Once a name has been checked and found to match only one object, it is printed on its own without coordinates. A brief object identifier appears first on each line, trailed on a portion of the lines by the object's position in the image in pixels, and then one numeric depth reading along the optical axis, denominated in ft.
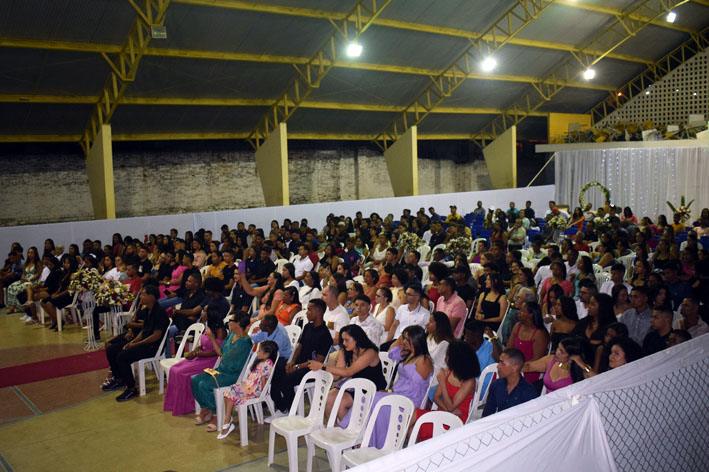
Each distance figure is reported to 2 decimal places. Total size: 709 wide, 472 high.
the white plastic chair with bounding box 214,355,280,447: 16.66
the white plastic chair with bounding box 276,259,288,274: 33.86
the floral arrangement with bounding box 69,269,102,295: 26.09
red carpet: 23.32
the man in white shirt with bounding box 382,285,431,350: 19.98
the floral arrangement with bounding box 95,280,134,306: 24.18
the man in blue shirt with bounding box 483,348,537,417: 13.01
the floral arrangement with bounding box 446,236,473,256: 32.76
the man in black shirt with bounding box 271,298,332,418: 17.63
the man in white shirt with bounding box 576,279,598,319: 19.43
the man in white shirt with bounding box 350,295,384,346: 19.24
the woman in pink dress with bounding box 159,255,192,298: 30.04
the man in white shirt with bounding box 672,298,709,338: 16.85
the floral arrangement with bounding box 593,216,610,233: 38.37
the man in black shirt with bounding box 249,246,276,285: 30.27
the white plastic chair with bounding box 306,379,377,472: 13.56
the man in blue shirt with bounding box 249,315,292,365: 18.01
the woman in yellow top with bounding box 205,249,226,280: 29.40
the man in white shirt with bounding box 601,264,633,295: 22.57
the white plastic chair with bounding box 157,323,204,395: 19.94
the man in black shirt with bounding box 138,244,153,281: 29.38
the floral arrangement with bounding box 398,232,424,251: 34.17
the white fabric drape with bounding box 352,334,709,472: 6.95
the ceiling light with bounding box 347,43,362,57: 44.06
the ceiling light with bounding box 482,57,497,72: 53.31
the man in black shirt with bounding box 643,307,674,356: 15.66
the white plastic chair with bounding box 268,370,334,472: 14.47
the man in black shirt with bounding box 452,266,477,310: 22.74
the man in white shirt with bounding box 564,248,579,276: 26.40
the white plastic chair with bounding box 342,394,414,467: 12.69
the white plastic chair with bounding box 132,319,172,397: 21.01
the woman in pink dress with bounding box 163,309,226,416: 19.08
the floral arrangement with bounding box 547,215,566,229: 40.70
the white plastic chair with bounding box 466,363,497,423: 14.06
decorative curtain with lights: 53.78
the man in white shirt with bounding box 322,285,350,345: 20.49
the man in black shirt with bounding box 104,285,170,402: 20.90
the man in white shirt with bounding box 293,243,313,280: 31.32
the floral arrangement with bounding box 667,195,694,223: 40.60
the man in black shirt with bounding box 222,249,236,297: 29.25
